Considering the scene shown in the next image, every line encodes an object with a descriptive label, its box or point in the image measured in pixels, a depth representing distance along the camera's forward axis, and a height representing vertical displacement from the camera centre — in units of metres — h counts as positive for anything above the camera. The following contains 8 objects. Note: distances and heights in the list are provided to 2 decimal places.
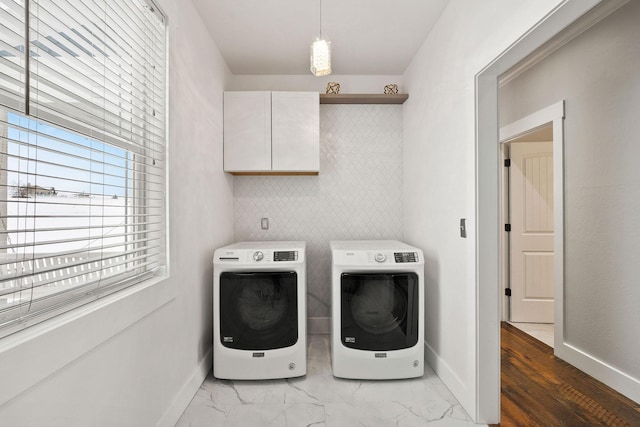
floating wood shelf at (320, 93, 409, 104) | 2.92 +1.07
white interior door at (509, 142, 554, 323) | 3.41 -0.20
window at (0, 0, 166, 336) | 0.89 +0.22
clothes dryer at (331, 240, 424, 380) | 2.22 -0.70
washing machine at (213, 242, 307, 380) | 2.20 -0.69
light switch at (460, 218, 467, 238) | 1.89 -0.08
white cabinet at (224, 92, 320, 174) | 2.76 +0.72
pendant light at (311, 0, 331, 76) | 1.75 +0.88
